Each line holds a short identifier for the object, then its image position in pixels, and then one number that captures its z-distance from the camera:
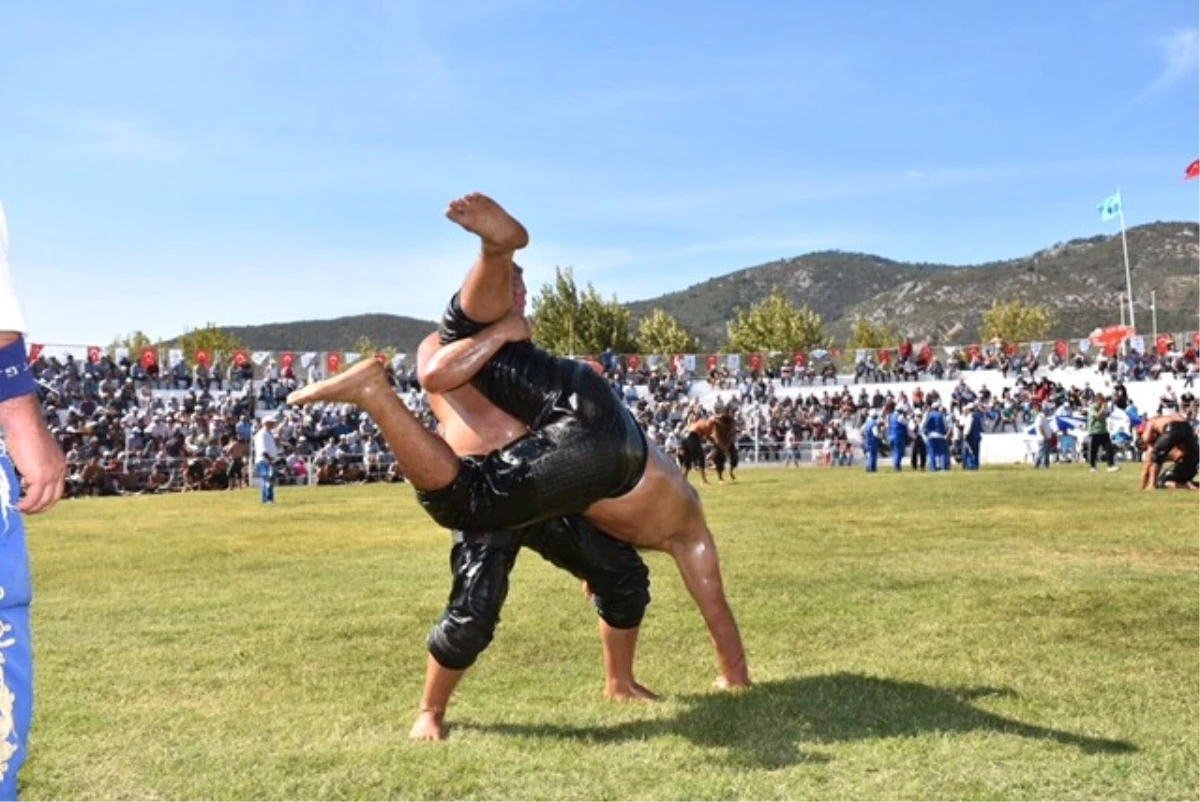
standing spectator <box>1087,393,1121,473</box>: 26.41
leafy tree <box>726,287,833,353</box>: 93.81
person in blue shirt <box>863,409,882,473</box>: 30.88
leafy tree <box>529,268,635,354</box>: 80.12
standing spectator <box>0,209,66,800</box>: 2.47
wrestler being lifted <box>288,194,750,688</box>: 4.26
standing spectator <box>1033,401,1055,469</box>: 31.56
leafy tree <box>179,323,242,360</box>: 107.16
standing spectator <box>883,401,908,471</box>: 30.44
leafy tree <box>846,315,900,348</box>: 106.69
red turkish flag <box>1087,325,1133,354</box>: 49.70
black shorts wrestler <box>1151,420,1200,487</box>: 18.64
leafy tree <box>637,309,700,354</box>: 92.38
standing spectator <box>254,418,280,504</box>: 23.52
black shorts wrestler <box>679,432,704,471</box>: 28.11
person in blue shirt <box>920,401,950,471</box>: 30.00
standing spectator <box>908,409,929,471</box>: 31.23
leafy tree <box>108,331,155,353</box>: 111.38
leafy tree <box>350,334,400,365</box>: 116.38
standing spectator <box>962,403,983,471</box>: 30.53
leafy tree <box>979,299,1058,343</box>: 99.44
